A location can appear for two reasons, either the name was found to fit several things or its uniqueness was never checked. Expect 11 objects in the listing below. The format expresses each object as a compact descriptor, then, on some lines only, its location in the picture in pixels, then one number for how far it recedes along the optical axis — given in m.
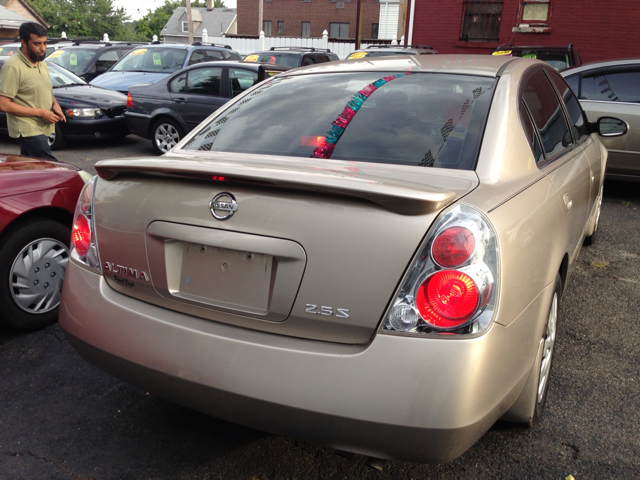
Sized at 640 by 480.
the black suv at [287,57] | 14.31
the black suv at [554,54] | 11.25
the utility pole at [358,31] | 20.92
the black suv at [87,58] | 14.17
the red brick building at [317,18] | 55.94
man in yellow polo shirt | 5.03
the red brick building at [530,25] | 17.53
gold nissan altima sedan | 1.78
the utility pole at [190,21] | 35.61
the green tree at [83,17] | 80.06
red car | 3.30
